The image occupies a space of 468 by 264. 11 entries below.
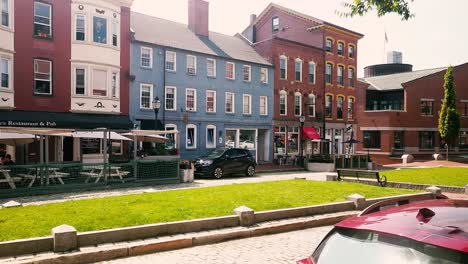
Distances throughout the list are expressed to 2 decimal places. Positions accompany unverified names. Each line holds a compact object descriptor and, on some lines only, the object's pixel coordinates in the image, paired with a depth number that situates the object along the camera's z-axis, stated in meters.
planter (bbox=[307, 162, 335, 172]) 30.55
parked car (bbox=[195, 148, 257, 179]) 22.55
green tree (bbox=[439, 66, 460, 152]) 39.88
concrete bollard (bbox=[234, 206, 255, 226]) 9.55
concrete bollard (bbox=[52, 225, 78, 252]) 7.20
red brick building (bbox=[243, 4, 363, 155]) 36.53
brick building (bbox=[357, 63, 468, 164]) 45.00
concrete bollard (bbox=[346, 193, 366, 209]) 12.14
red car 2.76
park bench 17.56
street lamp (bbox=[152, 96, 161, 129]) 22.83
